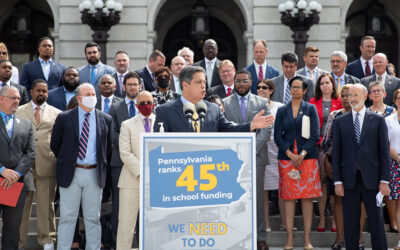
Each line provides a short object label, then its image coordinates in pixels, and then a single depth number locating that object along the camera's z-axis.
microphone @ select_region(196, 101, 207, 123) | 5.05
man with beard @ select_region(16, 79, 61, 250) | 7.64
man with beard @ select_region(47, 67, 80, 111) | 8.43
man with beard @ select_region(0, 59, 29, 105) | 8.58
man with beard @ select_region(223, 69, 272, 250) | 7.65
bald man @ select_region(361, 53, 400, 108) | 9.06
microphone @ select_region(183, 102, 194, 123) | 5.00
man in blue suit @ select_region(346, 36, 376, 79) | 9.69
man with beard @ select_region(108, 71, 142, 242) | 7.50
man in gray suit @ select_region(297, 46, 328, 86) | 9.37
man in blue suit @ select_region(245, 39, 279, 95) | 9.51
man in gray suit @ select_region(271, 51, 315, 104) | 8.91
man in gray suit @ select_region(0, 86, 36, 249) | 6.95
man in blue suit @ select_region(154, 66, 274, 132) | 5.10
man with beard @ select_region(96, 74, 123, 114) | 8.25
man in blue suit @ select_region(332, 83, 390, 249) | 6.93
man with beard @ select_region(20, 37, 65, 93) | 9.18
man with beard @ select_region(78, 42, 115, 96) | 9.25
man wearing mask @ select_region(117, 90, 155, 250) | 6.91
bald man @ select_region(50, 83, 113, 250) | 6.91
